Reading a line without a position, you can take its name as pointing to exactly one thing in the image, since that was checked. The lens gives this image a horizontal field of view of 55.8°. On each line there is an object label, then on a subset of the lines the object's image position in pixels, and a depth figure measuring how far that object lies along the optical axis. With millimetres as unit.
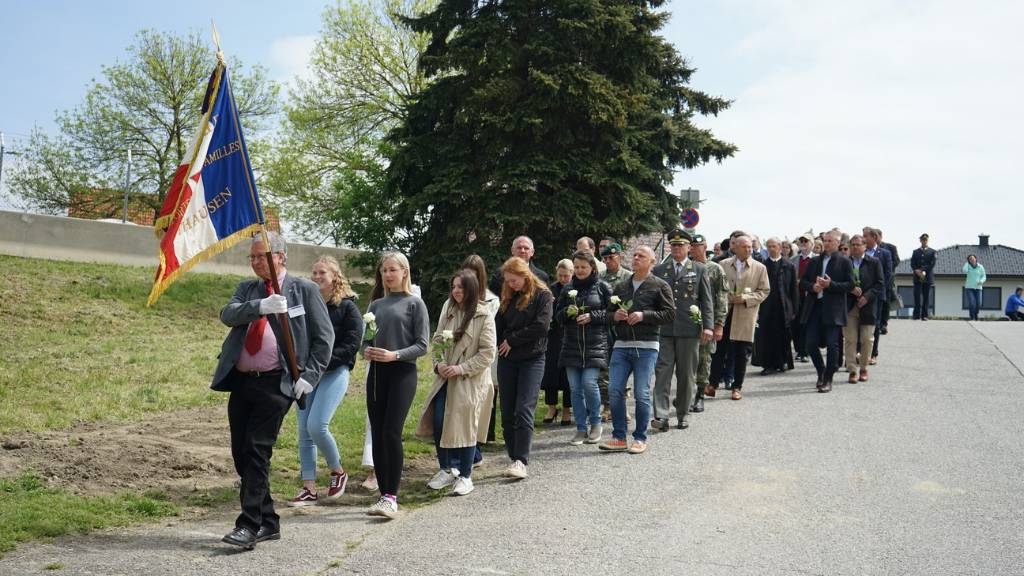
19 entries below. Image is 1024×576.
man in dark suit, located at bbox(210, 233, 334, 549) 6418
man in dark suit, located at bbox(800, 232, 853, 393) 13570
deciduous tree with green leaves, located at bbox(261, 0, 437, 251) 37844
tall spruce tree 22703
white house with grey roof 75500
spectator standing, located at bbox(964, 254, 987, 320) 28398
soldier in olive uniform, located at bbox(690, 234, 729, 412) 11758
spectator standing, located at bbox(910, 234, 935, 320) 24048
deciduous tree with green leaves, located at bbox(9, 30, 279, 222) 40062
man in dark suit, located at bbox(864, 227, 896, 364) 15766
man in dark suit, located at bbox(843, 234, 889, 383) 14164
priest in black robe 14711
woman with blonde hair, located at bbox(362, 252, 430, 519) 7379
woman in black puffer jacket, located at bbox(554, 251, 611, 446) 9977
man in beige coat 12945
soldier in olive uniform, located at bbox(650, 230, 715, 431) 10930
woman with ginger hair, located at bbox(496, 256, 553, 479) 8867
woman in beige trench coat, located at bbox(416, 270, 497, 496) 8180
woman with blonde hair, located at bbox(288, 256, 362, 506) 7969
